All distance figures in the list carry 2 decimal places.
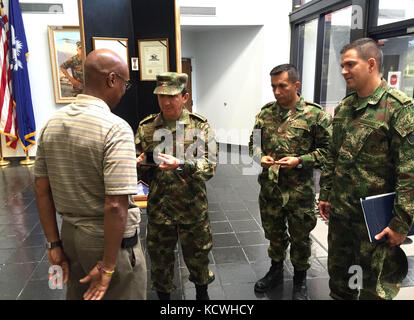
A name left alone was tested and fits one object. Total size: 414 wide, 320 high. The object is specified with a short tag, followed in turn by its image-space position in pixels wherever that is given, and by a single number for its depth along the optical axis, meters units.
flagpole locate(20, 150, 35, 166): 6.48
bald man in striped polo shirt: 1.27
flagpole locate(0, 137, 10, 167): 6.39
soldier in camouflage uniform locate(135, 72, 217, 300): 1.97
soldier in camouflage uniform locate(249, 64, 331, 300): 2.20
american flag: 5.95
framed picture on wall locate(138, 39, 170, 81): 3.65
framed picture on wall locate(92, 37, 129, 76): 3.59
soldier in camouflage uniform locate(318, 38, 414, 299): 1.55
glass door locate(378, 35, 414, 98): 3.79
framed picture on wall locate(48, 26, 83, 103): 6.29
